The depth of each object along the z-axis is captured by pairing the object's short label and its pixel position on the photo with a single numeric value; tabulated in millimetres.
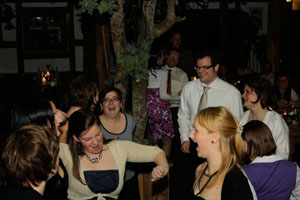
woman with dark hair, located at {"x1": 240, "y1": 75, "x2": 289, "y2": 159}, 3227
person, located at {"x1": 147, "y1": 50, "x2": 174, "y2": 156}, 4953
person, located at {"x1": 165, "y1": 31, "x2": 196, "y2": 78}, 6730
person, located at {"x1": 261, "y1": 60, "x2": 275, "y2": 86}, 6863
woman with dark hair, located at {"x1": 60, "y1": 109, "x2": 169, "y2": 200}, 2477
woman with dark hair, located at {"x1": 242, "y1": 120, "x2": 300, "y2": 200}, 2486
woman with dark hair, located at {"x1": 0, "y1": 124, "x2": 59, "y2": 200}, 1824
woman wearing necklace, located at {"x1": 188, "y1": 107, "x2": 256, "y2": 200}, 2078
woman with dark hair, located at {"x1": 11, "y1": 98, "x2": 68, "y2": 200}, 2303
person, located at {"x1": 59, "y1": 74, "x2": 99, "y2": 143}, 3426
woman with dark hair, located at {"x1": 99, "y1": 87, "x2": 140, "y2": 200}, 3139
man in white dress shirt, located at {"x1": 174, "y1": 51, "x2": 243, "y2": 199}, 3670
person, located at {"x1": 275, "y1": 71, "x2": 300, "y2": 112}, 5324
